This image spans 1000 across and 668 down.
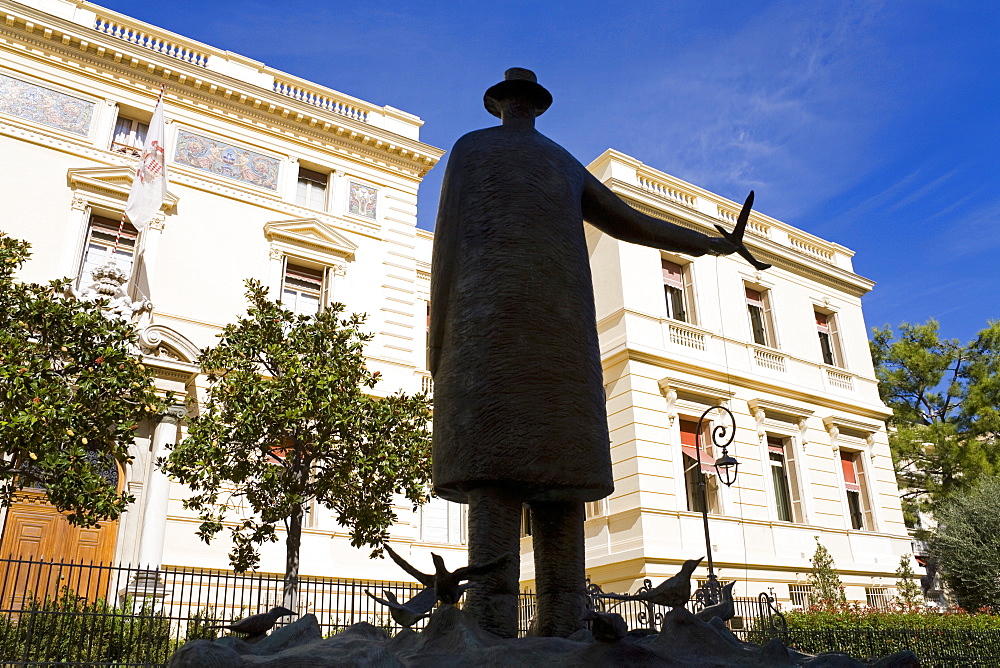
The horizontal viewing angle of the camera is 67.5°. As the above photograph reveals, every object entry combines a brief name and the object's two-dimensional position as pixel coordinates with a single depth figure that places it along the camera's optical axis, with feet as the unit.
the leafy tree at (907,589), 65.82
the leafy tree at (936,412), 90.74
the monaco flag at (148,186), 50.60
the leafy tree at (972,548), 71.41
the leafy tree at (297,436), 36.06
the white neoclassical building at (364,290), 50.80
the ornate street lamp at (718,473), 37.43
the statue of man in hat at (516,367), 8.29
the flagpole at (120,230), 51.02
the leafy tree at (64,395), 30.04
